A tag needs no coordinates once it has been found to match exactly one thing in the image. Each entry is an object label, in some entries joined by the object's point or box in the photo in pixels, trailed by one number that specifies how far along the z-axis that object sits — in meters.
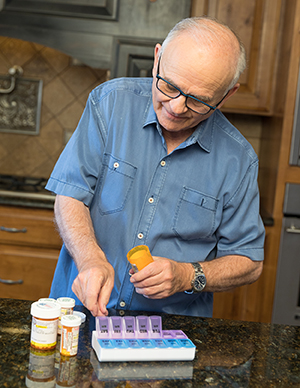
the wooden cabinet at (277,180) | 2.24
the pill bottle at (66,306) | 0.85
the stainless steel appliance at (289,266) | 2.28
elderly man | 1.12
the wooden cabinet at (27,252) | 2.22
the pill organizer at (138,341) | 0.77
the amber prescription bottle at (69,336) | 0.77
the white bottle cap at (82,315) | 0.92
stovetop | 2.20
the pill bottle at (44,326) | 0.77
